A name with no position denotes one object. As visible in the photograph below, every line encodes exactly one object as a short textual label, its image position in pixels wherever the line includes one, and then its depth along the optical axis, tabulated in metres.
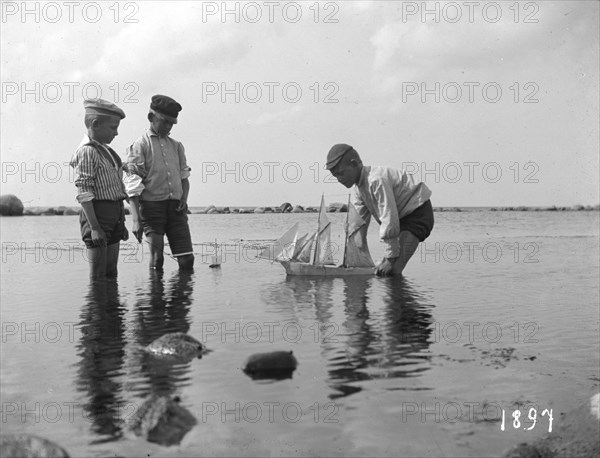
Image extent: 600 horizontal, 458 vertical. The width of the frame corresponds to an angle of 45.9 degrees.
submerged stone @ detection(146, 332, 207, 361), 6.22
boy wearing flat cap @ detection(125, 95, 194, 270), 11.45
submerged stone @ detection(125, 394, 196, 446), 4.18
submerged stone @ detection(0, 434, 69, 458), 3.71
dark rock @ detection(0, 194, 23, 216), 70.50
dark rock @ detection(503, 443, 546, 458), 3.83
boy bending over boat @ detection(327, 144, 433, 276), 9.90
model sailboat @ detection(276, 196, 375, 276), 12.18
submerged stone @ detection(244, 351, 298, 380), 5.63
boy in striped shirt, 9.38
